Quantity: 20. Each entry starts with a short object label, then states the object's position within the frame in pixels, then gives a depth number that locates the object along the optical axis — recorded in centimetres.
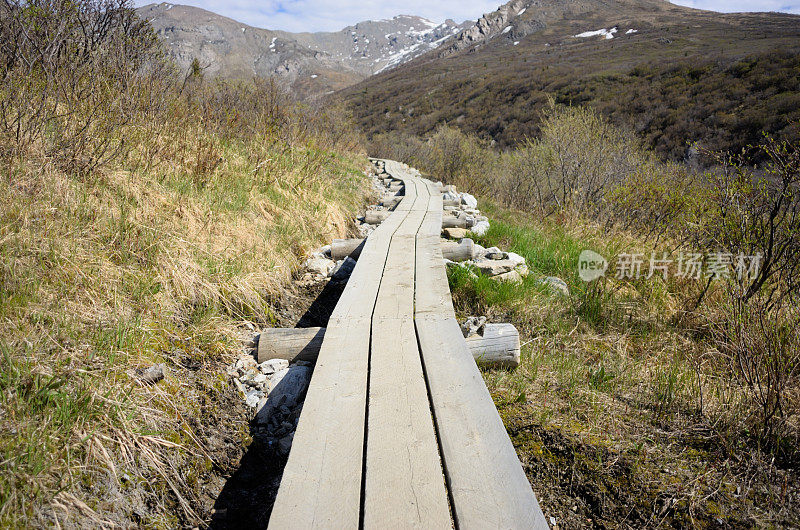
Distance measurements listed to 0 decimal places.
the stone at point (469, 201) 816
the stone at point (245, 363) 268
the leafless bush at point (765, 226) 301
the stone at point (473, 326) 287
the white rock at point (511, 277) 404
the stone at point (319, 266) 449
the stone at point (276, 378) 260
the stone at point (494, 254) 473
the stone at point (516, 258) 446
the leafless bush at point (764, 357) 214
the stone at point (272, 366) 270
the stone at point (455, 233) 606
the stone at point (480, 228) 609
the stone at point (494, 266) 427
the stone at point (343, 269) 458
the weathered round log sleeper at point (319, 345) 273
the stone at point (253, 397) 244
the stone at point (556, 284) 403
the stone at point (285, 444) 222
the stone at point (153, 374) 199
